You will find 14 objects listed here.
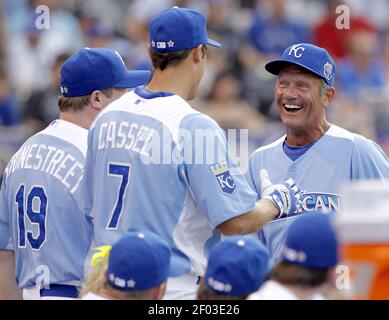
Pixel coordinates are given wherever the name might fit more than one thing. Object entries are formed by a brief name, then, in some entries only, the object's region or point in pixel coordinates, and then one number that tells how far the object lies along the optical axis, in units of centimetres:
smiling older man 611
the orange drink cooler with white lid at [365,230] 371
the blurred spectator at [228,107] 1178
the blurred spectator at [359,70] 1266
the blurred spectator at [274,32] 1331
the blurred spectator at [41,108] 1190
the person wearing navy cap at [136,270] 450
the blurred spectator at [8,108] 1220
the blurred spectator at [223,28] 1314
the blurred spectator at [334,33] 1315
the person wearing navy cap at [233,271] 447
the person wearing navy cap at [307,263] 427
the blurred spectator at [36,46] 1299
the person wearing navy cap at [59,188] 569
